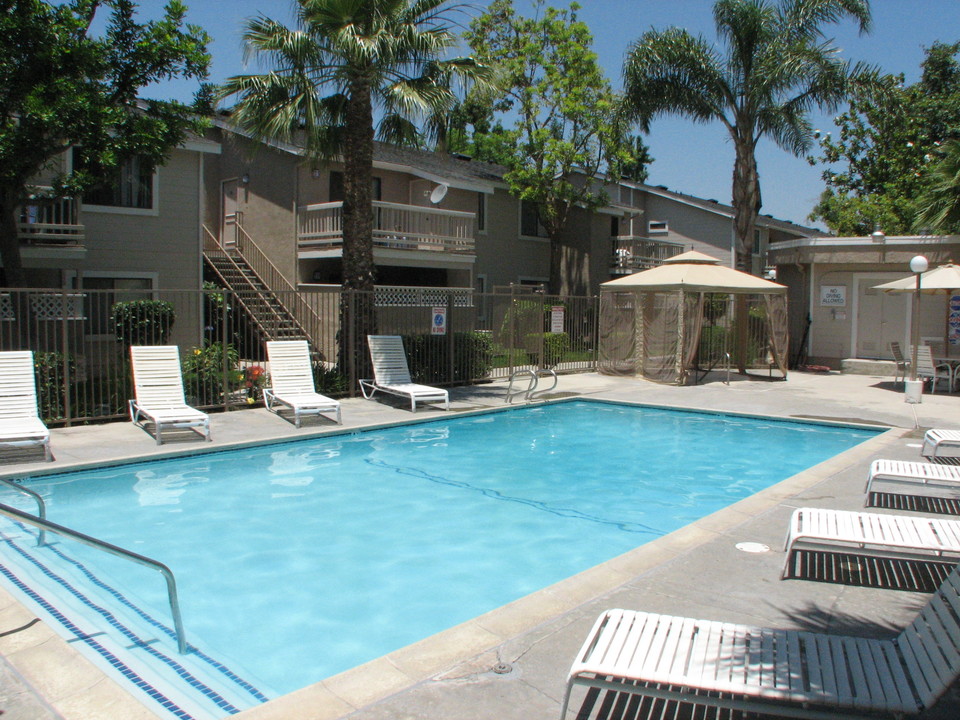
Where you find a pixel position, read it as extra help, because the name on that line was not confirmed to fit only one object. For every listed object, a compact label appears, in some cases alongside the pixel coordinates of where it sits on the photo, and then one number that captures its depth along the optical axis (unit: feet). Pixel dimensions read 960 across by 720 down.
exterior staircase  68.44
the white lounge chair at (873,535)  17.88
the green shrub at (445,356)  55.62
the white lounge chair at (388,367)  49.80
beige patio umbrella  56.75
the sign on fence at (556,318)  64.80
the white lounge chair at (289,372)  44.88
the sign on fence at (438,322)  55.62
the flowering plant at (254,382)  46.87
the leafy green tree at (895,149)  109.50
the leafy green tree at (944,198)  63.31
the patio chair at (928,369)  58.85
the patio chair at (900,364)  64.39
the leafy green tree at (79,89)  39.88
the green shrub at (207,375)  44.16
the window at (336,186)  75.46
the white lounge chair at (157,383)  38.96
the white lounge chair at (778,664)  10.59
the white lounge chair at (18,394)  33.30
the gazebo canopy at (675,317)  62.28
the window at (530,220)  95.35
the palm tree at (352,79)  46.78
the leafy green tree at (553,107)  87.81
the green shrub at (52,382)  38.68
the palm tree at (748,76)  72.18
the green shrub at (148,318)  46.85
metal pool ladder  52.80
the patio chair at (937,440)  31.27
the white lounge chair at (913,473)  25.21
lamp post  49.90
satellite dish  74.49
